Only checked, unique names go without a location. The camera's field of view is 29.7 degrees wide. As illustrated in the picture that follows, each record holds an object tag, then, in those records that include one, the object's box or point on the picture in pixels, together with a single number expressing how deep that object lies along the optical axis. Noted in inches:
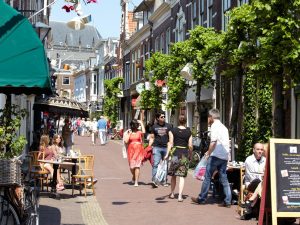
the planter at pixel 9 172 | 238.2
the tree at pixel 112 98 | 1998.0
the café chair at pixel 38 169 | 472.7
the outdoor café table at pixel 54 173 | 461.1
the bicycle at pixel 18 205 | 249.1
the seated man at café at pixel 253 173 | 358.9
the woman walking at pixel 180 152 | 446.6
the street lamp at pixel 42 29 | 678.5
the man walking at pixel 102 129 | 1324.7
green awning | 251.5
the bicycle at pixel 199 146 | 759.7
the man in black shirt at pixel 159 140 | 538.6
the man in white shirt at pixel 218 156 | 418.0
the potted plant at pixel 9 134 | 280.5
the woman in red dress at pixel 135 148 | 550.0
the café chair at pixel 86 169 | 466.4
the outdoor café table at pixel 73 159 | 481.9
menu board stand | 303.0
